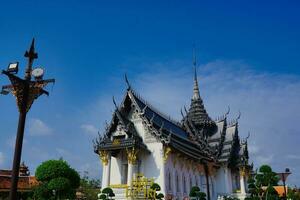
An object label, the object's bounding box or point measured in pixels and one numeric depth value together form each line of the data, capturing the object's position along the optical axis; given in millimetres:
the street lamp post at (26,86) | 8219
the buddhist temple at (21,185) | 30547
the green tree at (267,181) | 24188
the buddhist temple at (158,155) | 22797
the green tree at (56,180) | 25406
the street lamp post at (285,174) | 16438
